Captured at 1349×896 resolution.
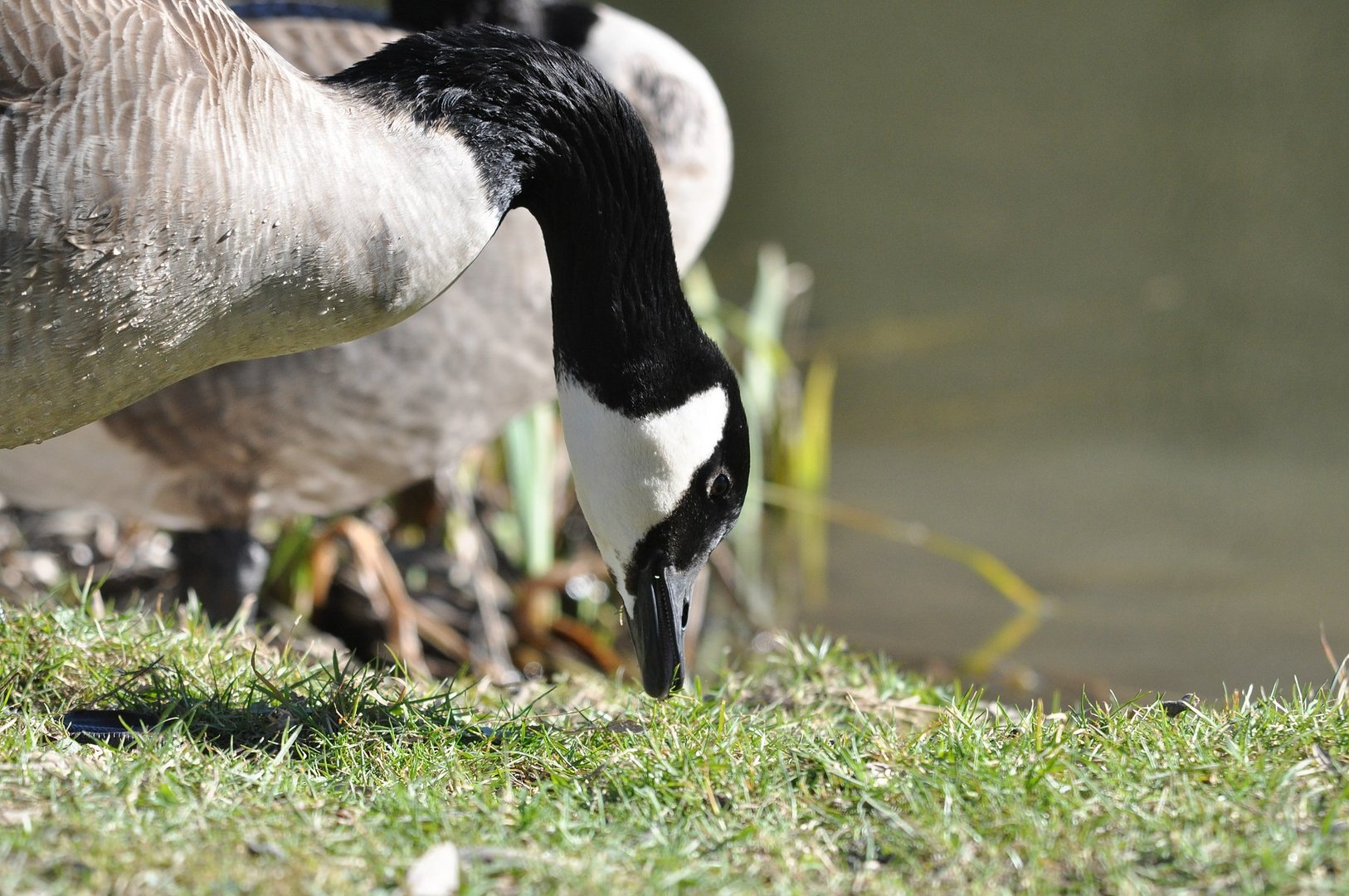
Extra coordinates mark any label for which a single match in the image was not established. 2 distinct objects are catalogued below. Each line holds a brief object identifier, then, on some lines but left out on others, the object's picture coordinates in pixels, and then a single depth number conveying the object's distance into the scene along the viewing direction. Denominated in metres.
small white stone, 4.25
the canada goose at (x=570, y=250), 5.91
